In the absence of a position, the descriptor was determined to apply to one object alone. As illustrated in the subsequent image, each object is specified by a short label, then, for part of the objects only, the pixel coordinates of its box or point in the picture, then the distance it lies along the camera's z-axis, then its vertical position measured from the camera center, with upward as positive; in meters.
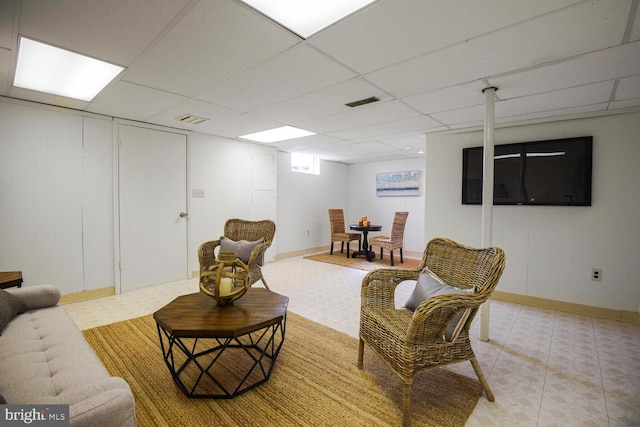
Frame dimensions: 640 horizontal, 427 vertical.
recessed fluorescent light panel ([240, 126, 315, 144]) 4.39 +1.10
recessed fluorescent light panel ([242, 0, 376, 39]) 1.55 +1.06
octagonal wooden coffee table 1.69 -0.73
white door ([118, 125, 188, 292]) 3.86 -0.06
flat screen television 3.30 +0.40
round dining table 6.13 -0.72
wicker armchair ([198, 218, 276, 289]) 3.66 -0.37
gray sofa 0.98 -0.76
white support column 2.61 +0.21
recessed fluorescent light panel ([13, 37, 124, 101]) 2.16 +1.09
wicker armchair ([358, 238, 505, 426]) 1.62 -0.68
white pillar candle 1.97 -0.56
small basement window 6.50 +0.93
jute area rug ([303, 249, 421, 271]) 5.57 -1.16
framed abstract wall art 6.81 +0.50
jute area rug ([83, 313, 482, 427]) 1.63 -1.19
